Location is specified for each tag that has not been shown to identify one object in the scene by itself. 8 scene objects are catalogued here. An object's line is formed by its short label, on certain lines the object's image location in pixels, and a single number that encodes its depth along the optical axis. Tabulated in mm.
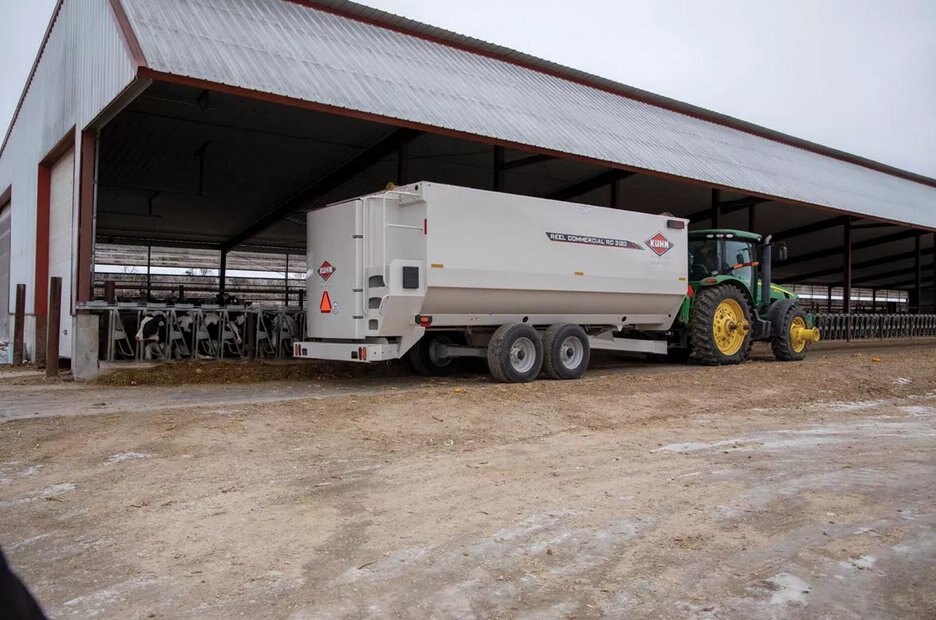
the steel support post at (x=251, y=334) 13664
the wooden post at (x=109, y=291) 12672
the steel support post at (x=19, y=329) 16609
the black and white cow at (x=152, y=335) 12758
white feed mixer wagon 10695
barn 11984
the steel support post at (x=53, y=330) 12625
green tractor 14859
